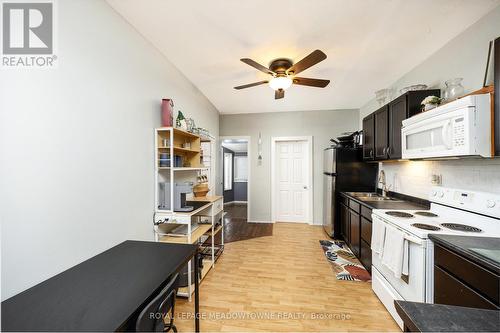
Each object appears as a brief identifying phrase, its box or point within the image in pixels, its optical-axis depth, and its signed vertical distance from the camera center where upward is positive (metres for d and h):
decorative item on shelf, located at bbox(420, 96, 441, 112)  1.92 +0.65
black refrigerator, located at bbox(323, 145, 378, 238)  3.57 -0.08
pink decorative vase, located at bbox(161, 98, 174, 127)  2.16 +0.61
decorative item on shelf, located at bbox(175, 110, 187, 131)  2.32 +0.54
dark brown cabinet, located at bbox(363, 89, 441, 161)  2.21 +0.60
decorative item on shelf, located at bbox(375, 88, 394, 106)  2.87 +1.08
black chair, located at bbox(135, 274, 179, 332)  0.92 -0.73
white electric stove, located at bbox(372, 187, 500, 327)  1.48 -0.49
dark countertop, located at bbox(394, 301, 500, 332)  0.63 -0.52
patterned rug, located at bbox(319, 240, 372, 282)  2.46 -1.35
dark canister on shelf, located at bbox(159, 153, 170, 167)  2.17 +0.08
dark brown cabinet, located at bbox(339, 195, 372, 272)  2.47 -0.88
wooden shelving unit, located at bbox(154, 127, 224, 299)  2.11 -0.32
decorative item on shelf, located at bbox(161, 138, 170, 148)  2.25 +0.29
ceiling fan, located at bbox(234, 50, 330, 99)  2.30 +1.08
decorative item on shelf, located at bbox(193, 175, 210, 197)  2.94 -0.32
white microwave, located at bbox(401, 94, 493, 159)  1.42 +0.31
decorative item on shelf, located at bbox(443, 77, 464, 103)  1.85 +0.75
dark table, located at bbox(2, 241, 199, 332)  0.80 -0.63
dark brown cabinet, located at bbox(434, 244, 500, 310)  1.03 -0.68
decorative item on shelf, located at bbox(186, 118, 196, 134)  2.60 +0.57
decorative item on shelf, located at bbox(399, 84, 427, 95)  2.26 +0.94
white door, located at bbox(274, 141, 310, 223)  4.80 -0.34
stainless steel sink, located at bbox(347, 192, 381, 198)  3.30 -0.46
